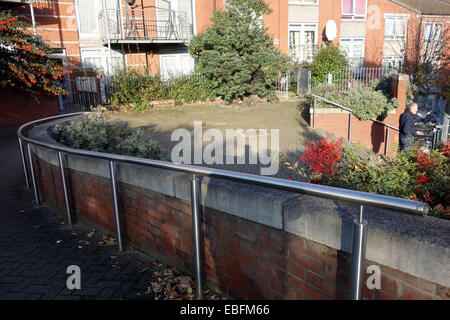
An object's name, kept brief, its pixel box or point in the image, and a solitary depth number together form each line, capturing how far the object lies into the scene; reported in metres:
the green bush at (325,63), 19.66
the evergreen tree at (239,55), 16.05
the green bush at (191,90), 15.94
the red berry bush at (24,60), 10.63
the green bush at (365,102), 11.40
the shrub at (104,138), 5.69
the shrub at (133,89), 14.70
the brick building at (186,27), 17.97
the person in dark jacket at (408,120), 9.20
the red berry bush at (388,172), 3.39
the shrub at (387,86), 12.37
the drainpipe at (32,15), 14.70
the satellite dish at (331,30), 24.03
